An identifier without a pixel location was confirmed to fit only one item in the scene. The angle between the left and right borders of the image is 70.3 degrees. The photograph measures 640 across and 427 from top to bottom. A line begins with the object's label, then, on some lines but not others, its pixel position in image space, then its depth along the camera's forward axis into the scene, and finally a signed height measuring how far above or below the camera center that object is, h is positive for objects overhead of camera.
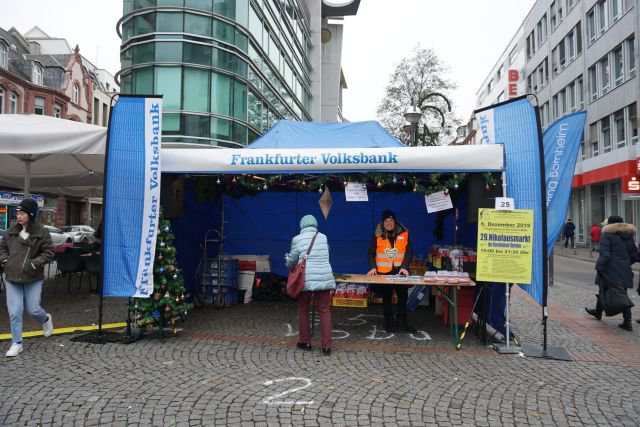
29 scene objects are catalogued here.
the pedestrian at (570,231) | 25.18 +0.23
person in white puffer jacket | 5.41 -0.50
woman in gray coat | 5.22 -0.33
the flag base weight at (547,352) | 5.43 -1.44
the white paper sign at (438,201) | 6.34 +0.47
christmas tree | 5.94 -0.77
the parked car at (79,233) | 26.22 +0.01
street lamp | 11.96 +3.14
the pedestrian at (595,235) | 20.88 +0.01
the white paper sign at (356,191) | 6.21 +0.59
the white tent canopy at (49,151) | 6.21 +1.32
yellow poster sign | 5.49 -0.15
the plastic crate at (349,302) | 6.90 -1.03
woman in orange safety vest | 6.41 -0.28
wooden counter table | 5.84 -0.62
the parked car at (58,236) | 23.94 -0.15
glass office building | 21.05 +8.12
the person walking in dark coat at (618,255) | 6.89 -0.30
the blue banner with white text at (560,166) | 5.63 +0.87
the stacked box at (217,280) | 8.28 -0.84
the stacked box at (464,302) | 6.37 -0.95
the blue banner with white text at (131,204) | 5.71 +0.37
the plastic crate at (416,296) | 8.00 -1.08
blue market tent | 5.79 +0.58
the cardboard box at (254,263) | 8.79 -0.56
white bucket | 8.69 -0.86
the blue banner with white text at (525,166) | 5.52 +0.85
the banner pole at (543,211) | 5.39 +0.29
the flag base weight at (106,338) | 5.83 -1.36
